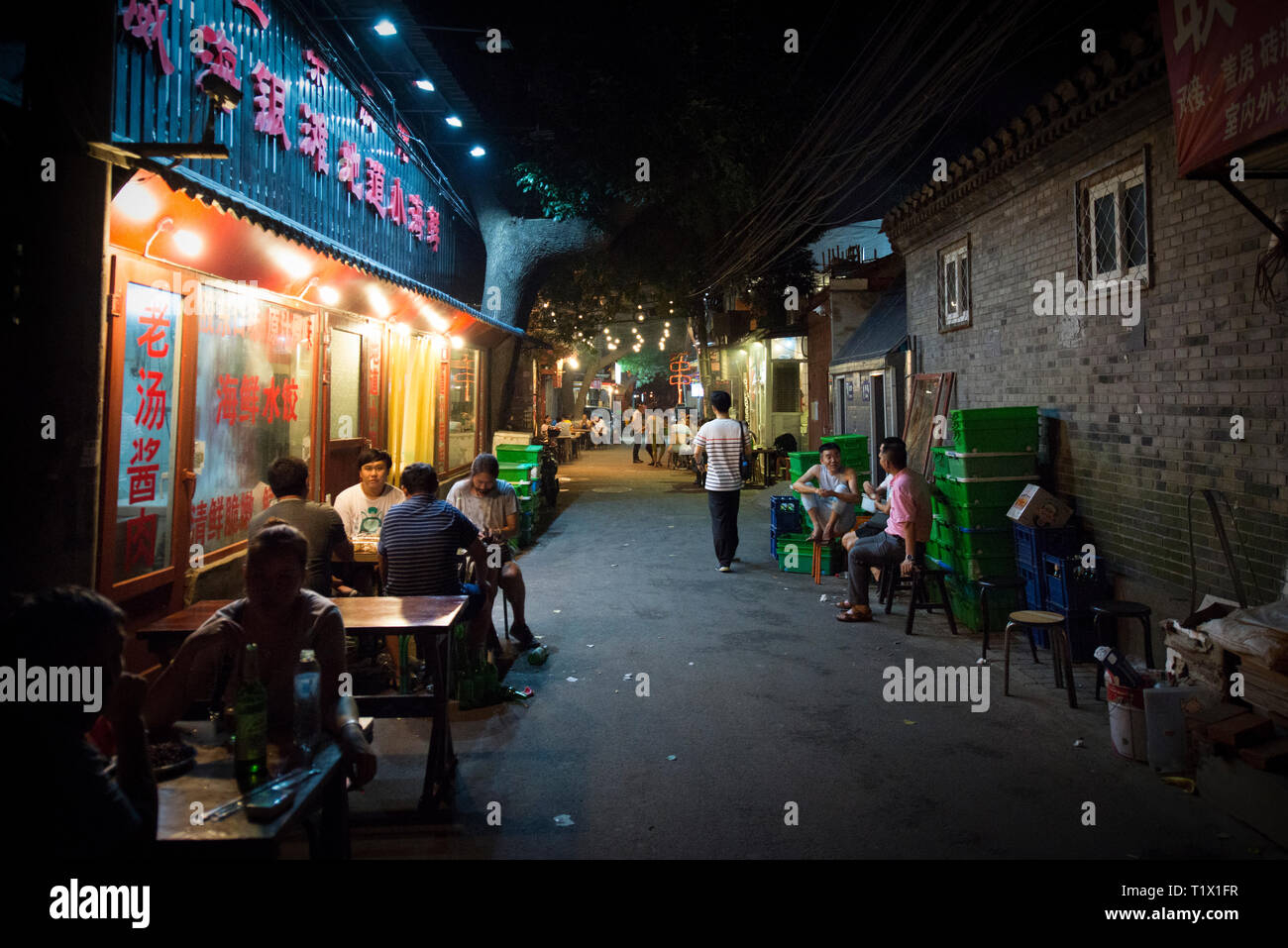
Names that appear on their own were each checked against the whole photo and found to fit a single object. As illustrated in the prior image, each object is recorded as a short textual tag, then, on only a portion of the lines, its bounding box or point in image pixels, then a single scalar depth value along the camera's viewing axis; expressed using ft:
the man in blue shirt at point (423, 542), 18.39
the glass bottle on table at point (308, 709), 10.46
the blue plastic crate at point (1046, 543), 22.52
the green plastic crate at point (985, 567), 24.22
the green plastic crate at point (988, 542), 24.27
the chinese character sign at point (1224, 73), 12.39
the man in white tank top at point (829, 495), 30.73
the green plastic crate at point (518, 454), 42.73
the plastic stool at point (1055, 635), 18.52
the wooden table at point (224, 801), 7.84
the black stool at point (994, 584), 21.27
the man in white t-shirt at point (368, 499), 23.63
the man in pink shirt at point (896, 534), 24.98
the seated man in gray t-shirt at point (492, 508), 22.76
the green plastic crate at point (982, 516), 24.25
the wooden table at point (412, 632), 13.91
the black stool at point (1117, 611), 18.30
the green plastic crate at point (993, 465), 24.34
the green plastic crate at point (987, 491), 24.23
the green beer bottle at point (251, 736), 9.13
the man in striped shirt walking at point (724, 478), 33.58
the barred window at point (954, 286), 33.99
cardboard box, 23.00
